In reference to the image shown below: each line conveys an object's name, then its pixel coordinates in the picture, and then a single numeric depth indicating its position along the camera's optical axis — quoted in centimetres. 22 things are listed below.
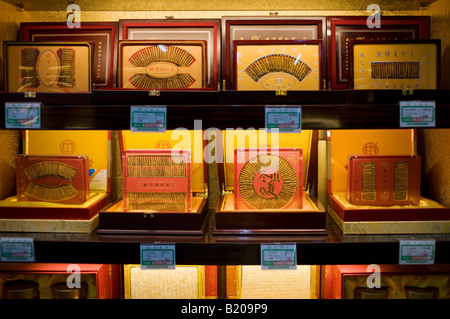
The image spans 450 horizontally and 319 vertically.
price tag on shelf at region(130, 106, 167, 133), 118
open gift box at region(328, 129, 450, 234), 135
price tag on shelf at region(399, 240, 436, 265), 123
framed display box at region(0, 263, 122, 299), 143
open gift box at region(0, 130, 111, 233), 138
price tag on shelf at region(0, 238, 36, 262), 126
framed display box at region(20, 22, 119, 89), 170
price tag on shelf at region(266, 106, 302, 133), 118
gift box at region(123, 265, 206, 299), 158
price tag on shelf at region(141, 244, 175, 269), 124
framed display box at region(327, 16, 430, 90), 168
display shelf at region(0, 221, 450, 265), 123
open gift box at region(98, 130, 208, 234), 134
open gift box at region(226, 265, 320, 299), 159
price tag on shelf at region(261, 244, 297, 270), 122
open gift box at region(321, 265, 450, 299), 140
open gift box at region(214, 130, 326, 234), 132
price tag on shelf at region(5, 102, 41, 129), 119
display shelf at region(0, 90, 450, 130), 118
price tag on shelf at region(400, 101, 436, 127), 118
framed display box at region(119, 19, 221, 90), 170
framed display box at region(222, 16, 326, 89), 167
